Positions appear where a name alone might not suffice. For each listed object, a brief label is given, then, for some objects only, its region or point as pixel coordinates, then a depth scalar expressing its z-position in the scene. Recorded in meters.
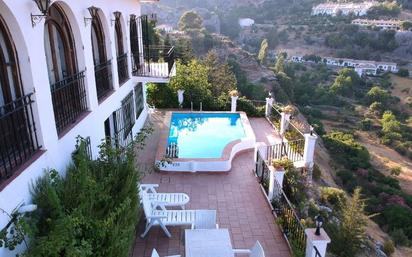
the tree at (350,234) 8.03
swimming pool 10.41
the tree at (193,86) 16.92
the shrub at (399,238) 19.31
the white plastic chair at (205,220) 6.55
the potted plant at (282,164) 8.25
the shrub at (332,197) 12.85
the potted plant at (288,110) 12.95
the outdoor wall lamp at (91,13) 7.37
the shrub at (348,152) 33.22
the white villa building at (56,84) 4.70
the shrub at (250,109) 16.39
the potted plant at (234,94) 15.73
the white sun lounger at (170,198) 7.46
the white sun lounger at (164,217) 6.79
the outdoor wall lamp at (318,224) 5.63
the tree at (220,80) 20.22
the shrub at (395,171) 35.31
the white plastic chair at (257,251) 5.29
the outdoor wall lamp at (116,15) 9.68
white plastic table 5.44
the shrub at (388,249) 14.89
